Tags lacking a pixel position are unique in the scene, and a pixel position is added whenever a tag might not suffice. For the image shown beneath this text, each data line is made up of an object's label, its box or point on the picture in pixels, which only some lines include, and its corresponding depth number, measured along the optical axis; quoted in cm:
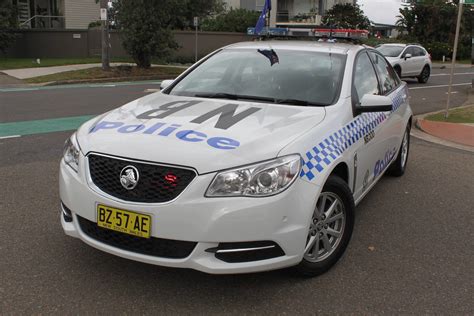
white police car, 293
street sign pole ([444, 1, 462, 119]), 978
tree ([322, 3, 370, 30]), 4000
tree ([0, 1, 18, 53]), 2264
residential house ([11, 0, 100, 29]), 2944
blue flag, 698
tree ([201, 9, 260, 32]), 3831
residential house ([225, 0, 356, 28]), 5081
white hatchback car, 1984
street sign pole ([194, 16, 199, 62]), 2405
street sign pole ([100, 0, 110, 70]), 1888
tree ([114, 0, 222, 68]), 1948
